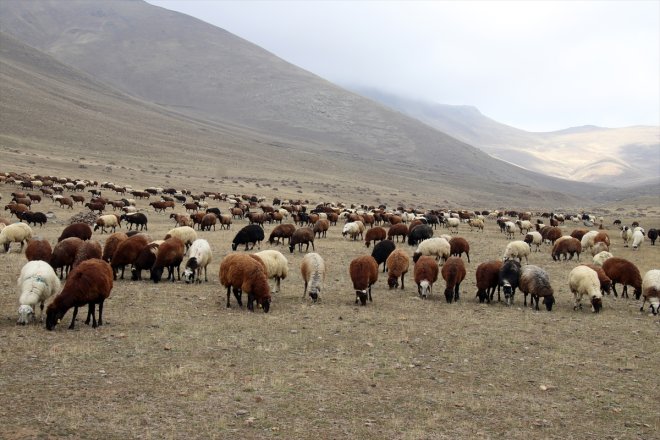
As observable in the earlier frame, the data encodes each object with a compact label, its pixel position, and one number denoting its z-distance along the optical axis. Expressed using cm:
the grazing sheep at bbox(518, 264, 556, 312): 1558
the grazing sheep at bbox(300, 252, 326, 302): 1537
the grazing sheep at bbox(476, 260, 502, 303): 1623
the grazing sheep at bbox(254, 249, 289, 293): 1592
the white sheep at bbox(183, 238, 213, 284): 1659
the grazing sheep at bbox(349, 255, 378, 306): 1522
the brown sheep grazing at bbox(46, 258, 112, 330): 1109
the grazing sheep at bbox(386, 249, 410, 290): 1759
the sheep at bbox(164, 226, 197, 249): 2203
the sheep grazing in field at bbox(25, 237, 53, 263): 1592
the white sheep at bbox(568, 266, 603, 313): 1544
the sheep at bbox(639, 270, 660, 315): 1545
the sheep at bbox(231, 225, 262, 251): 2387
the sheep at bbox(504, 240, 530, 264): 2292
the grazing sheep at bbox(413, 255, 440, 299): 1641
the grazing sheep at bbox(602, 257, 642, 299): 1764
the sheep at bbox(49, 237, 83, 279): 1575
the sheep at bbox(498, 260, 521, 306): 1593
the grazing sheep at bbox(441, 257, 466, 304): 1605
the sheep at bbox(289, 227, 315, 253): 2438
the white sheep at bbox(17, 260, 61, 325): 1133
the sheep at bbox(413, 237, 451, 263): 2159
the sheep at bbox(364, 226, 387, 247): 2648
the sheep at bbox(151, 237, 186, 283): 1631
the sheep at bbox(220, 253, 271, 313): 1379
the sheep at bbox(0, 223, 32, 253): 2028
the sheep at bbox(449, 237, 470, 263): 2342
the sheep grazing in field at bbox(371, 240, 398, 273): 2059
